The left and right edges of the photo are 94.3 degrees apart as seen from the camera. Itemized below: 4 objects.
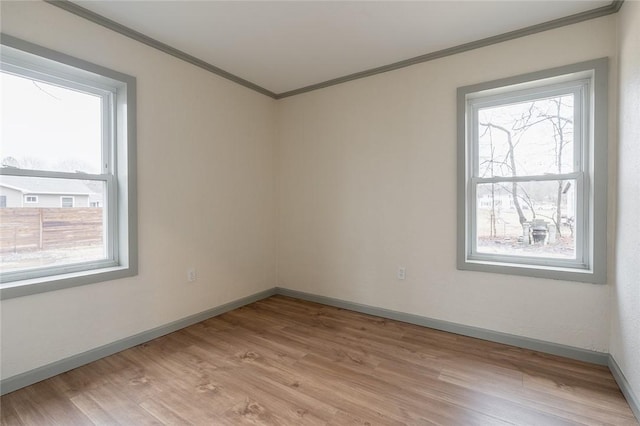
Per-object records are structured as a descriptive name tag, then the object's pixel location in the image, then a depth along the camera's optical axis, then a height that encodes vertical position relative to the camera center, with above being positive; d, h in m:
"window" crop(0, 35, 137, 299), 2.04 +0.30
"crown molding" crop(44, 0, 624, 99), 2.17 +1.46
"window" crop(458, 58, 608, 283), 2.26 +0.30
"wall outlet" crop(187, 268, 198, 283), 2.98 -0.67
